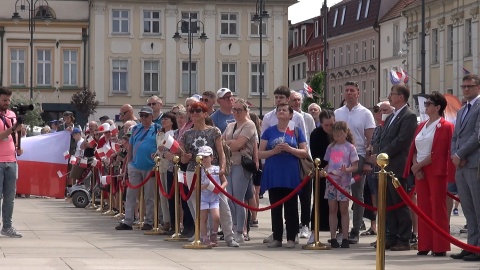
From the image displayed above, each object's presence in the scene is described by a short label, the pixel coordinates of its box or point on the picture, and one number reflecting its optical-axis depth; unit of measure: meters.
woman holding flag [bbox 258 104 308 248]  16.73
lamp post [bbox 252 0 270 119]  53.56
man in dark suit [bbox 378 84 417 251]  16.28
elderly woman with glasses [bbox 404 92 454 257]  15.46
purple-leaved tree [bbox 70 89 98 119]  79.00
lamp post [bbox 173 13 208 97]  77.32
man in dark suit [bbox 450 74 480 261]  14.88
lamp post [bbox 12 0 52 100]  81.22
